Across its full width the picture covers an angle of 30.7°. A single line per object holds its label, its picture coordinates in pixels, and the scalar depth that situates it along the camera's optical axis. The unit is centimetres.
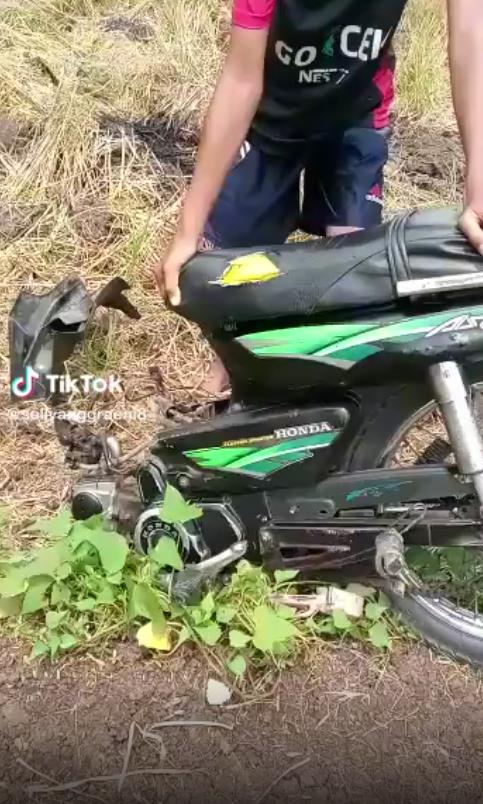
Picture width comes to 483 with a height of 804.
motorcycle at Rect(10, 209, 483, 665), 183
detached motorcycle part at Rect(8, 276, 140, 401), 255
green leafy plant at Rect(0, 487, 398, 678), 219
